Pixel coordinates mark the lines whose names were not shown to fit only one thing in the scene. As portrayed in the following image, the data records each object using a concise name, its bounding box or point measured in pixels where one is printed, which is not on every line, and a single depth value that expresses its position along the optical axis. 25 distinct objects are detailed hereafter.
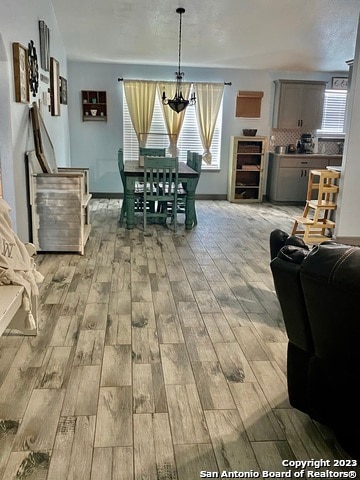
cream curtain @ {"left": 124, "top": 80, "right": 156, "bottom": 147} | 7.63
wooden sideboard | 4.32
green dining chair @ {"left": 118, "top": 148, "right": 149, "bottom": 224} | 5.75
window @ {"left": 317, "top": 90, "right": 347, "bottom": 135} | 8.22
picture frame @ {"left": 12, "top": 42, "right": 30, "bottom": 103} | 3.78
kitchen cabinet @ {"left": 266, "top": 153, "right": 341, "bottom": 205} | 7.93
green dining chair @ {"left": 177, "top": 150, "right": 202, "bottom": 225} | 5.92
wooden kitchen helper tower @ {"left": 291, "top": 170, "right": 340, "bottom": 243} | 5.30
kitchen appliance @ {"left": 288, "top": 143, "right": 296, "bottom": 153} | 8.17
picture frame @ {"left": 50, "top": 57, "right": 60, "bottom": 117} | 5.61
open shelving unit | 7.98
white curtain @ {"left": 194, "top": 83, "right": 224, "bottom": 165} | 7.79
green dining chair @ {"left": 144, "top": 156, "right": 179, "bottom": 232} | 5.36
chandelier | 5.66
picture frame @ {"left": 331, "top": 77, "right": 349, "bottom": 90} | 8.05
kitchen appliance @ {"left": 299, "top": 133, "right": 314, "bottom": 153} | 8.15
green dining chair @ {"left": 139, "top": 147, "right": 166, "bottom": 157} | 6.86
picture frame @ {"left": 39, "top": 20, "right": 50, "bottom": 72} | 4.91
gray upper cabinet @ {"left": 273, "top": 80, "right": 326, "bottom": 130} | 7.84
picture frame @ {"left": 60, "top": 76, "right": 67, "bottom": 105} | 6.59
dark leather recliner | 1.56
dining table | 5.51
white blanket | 2.34
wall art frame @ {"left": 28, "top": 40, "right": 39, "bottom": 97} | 4.33
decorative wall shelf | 7.69
